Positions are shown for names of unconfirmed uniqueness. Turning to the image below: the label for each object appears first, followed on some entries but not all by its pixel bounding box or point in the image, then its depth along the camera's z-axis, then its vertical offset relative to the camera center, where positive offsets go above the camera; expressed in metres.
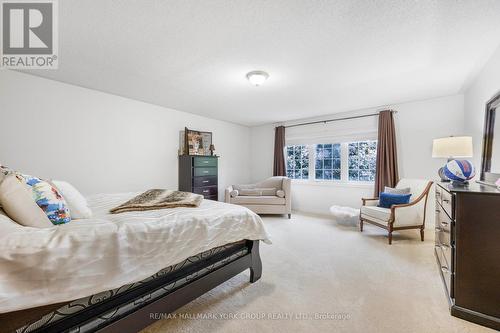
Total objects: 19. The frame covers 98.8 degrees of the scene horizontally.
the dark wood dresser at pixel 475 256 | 1.51 -0.66
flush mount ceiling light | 2.70 +1.10
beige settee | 4.66 -0.78
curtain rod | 4.40 +1.01
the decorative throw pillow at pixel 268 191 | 4.96 -0.66
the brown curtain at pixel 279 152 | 5.63 +0.29
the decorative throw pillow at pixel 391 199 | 3.35 -0.55
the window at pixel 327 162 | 5.02 +0.05
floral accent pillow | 1.40 -0.27
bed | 0.95 -0.60
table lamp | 2.60 +0.23
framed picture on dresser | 4.64 +0.43
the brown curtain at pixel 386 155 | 4.08 +0.19
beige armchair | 3.12 -0.75
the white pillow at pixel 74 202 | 1.73 -0.36
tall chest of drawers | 4.43 -0.29
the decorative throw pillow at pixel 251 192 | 4.98 -0.70
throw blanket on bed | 1.89 -0.38
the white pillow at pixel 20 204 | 1.17 -0.26
